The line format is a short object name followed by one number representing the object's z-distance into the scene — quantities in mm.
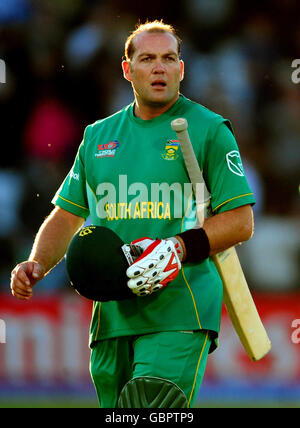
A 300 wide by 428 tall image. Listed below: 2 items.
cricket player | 8672
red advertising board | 17016
